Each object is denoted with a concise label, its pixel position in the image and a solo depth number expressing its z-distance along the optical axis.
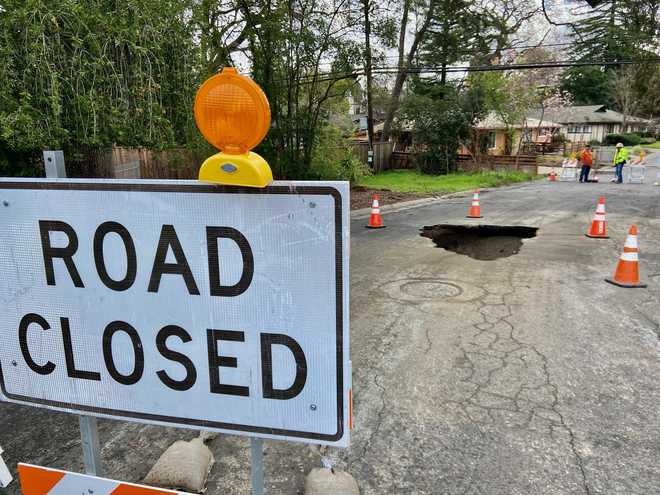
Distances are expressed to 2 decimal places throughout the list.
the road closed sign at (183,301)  1.25
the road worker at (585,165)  22.16
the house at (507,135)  27.65
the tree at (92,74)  6.26
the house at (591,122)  59.53
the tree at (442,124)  25.11
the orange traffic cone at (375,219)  10.80
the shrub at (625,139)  50.06
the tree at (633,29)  9.46
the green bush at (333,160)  16.96
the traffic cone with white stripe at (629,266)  5.96
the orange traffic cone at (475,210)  11.75
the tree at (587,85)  59.56
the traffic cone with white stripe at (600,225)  9.00
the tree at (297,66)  12.48
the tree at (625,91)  49.69
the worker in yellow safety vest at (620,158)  20.17
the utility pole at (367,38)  16.00
